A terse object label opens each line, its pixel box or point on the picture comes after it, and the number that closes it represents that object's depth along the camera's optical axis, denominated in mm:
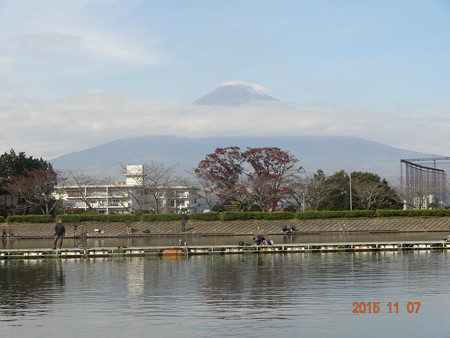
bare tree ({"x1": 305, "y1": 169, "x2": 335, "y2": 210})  69750
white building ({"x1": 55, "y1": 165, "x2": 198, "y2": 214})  80500
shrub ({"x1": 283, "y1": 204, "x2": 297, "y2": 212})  75062
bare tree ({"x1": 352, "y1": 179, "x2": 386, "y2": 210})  68438
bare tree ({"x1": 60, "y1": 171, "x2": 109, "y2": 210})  78194
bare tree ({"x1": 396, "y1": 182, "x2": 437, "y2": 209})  69250
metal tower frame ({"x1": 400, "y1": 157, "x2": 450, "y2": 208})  66500
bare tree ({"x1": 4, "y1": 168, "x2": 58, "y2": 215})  69375
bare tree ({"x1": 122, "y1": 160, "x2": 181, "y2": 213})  72000
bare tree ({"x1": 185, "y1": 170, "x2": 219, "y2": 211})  71031
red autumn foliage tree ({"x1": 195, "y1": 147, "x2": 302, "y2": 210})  69062
